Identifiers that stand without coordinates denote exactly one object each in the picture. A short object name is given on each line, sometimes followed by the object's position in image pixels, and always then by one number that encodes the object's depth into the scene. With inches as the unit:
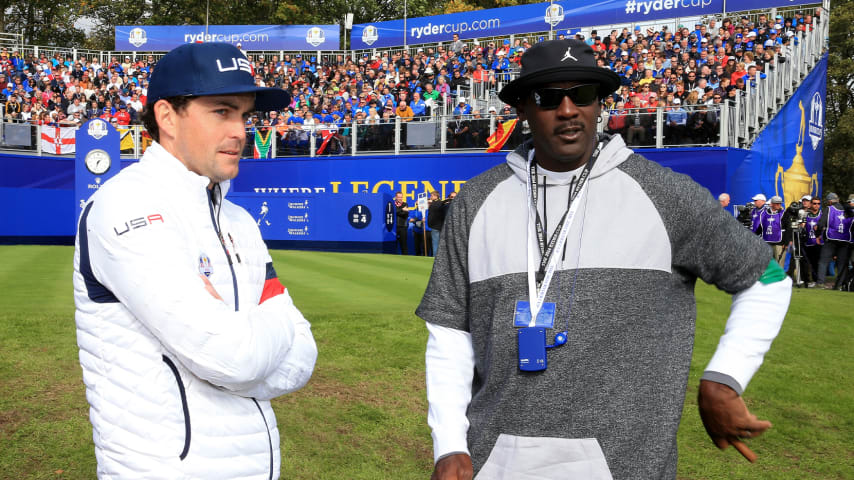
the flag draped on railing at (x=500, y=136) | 983.0
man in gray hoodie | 101.9
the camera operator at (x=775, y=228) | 788.0
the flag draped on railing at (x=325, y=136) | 1115.9
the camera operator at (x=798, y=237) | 815.1
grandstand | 885.2
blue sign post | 740.6
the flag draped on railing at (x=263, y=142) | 1128.8
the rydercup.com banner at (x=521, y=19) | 1332.4
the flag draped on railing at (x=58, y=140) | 1137.4
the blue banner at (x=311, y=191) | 1010.1
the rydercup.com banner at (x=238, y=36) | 1764.3
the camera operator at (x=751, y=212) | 802.2
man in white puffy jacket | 91.7
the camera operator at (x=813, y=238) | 815.7
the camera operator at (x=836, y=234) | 768.9
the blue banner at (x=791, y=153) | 924.6
